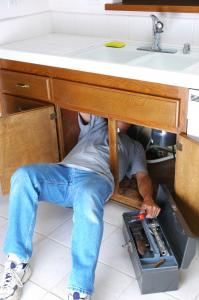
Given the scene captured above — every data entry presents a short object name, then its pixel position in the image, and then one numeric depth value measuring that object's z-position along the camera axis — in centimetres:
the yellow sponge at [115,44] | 208
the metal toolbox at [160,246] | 150
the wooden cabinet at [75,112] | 165
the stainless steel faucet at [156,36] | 190
